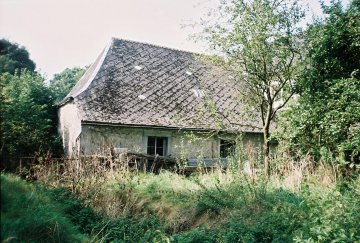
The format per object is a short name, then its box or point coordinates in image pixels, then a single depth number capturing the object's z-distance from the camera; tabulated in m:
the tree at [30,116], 12.94
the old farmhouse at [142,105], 12.26
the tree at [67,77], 39.28
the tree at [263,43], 9.62
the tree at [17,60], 29.00
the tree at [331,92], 7.41
